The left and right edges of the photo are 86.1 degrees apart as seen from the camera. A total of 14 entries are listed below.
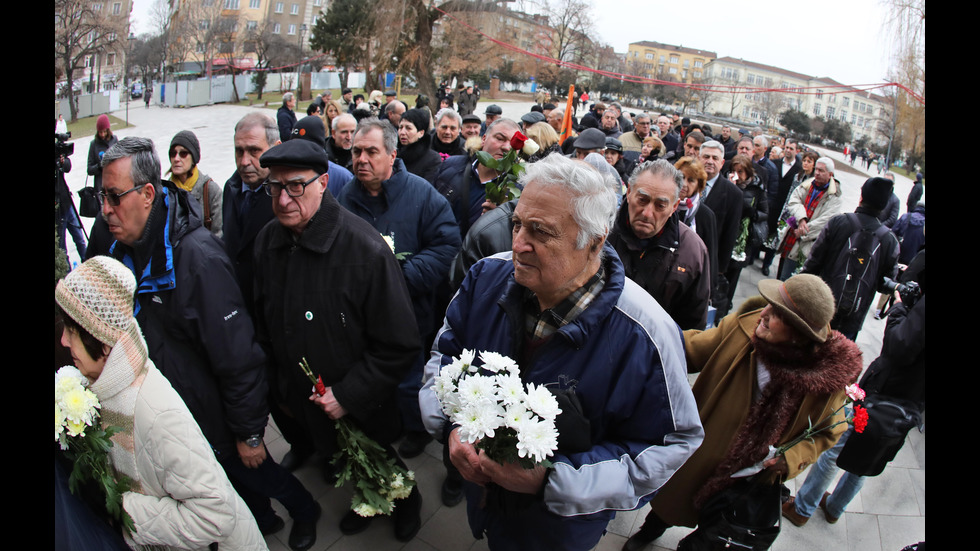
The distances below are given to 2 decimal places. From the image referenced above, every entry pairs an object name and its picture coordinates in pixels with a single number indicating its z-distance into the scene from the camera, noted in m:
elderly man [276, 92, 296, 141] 11.70
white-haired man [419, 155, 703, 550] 1.81
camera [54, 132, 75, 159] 5.55
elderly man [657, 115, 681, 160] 11.11
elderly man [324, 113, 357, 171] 5.91
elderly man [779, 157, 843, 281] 6.52
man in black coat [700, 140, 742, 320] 5.44
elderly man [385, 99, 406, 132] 8.09
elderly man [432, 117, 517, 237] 4.27
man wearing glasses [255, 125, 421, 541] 2.54
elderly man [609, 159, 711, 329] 3.20
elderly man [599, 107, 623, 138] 9.22
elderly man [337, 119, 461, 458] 3.51
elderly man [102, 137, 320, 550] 2.33
